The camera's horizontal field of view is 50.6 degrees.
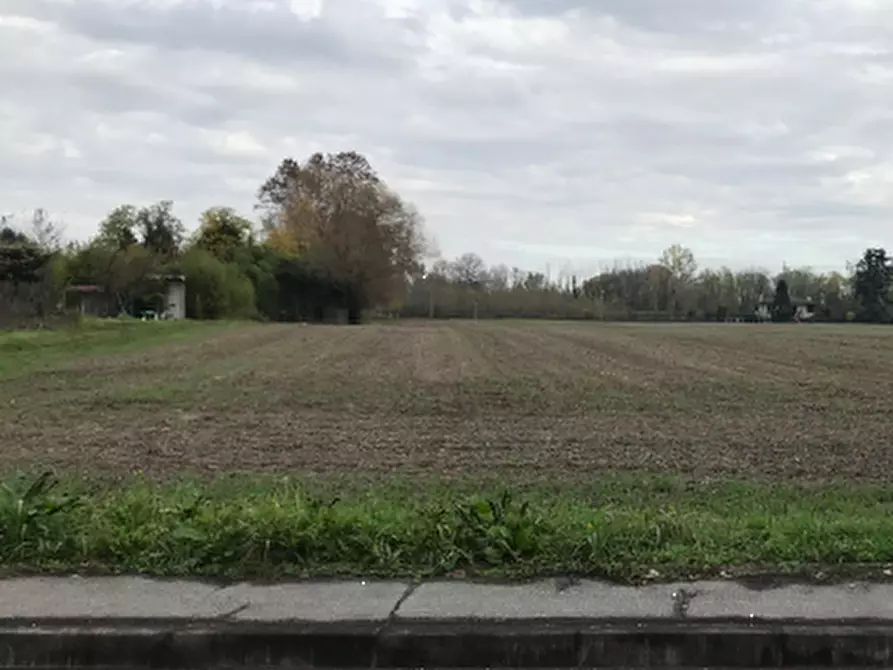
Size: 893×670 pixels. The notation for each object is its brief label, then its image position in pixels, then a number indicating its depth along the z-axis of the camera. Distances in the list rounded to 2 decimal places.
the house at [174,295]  73.44
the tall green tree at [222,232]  91.38
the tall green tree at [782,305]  132.25
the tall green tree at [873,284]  128.25
